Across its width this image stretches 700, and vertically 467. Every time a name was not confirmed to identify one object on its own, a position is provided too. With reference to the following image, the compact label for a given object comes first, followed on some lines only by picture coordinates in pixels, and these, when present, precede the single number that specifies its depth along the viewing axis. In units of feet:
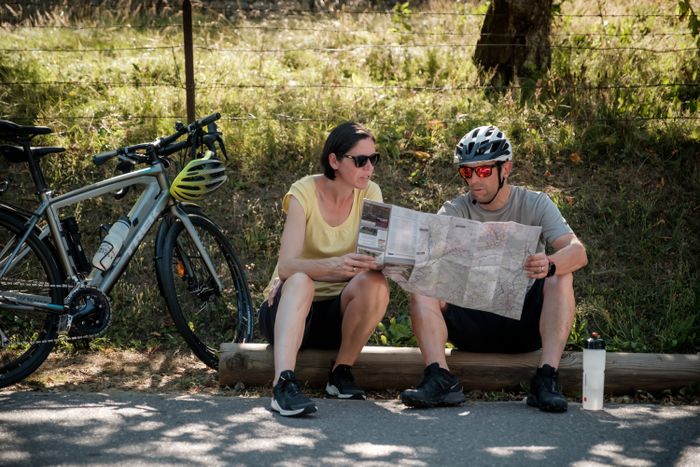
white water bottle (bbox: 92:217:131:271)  19.54
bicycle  18.80
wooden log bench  18.57
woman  17.15
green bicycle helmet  20.10
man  17.38
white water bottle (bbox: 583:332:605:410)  17.28
